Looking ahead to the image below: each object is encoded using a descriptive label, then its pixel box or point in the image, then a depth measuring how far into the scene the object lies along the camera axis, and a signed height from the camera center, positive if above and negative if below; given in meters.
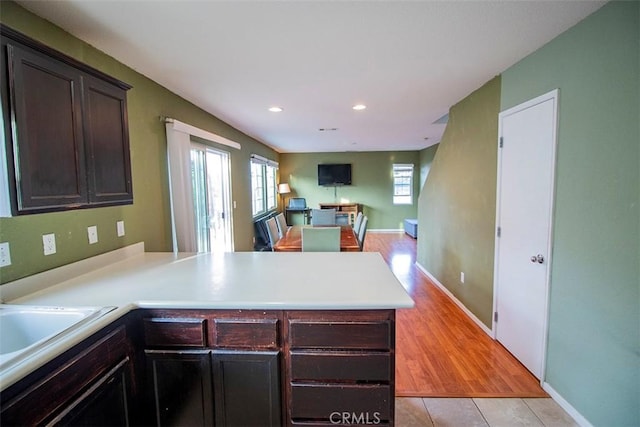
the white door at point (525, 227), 2.07 -0.29
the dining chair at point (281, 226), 4.68 -0.55
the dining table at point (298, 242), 3.51 -0.62
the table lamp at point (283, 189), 8.66 +0.06
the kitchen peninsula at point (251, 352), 1.44 -0.76
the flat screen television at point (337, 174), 8.84 +0.48
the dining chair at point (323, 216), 5.07 -0.42
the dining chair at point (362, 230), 4.19 -0.56
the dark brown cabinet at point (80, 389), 0.96 -0.69
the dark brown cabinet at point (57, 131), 1.15 +0.28
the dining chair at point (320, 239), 3.25 -0.51
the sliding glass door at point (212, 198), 3.66 -0.07
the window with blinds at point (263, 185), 6.24 +0.14
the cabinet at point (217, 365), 1.47 -0.82
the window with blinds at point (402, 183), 8.91 +0.19
